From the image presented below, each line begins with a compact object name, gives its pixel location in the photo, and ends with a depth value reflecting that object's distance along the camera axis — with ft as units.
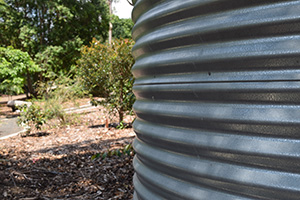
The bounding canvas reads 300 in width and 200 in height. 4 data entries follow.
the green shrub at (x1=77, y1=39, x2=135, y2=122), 28.73
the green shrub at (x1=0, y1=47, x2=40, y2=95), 51.20
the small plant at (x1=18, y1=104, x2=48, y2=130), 29.60
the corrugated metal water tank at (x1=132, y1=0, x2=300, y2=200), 2.75
